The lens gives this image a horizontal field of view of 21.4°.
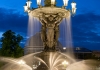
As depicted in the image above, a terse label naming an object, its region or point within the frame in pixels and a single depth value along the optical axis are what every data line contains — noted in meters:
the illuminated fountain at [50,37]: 17.81
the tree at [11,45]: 41.53
